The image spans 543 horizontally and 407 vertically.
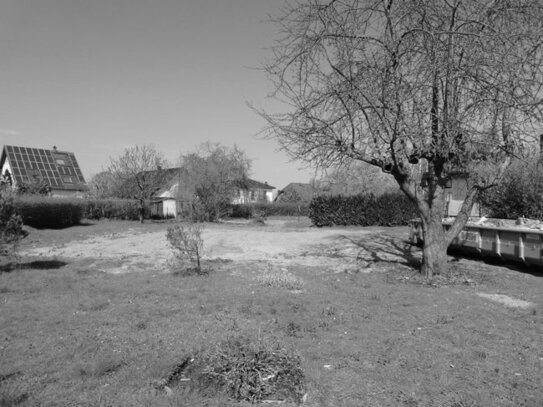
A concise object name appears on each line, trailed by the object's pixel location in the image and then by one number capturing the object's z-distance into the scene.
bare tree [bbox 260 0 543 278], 6.73
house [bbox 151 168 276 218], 34.31
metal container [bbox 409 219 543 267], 8.92
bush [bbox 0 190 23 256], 8.76
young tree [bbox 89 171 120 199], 41.33
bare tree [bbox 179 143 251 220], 30.42
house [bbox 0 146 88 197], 37.56
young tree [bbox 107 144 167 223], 28.12
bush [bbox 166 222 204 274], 8.97
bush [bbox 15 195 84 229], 21.53
